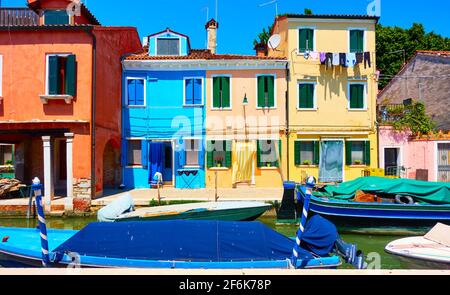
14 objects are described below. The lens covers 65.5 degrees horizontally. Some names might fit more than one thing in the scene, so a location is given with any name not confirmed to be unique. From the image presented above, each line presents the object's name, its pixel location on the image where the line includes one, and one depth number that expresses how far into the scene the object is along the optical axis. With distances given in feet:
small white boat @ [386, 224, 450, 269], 20.33
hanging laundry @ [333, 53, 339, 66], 55.36
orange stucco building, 42.39
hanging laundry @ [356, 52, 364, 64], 55.47
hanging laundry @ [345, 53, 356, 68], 55.31
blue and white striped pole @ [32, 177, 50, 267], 17.34
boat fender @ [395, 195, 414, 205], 34.40
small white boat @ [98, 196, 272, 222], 32.45
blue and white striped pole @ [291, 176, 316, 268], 16.53
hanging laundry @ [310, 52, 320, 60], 55.67
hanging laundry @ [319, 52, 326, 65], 55.57
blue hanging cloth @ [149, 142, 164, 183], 55.52
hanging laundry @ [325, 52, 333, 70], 55.52
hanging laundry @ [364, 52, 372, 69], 55.47
